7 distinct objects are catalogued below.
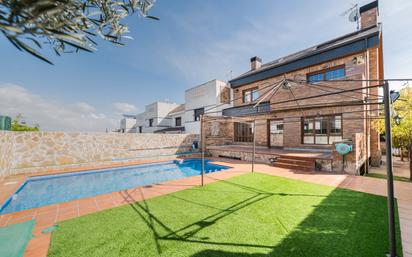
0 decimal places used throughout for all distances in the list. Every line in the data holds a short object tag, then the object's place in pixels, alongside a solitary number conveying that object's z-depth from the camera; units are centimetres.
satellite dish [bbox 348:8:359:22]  1284
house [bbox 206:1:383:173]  945
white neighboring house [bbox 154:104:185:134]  2505
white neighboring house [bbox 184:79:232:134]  1892
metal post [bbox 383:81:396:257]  243
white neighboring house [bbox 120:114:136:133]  4126
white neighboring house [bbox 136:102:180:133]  3123
